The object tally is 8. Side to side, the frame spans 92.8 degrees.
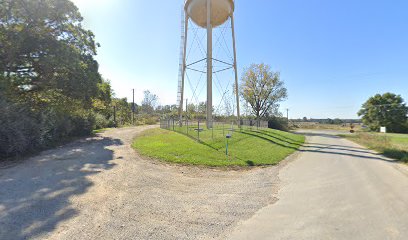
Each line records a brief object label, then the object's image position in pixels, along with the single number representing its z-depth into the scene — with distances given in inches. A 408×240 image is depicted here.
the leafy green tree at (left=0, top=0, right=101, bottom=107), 440.8
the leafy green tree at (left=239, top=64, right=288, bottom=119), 1537.9
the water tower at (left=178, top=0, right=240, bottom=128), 665.6
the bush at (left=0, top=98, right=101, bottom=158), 311.5
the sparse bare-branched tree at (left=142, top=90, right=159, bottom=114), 2550.9
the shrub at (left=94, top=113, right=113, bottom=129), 923.4
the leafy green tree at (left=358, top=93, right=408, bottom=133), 1752.0
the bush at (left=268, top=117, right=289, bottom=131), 1535.4
